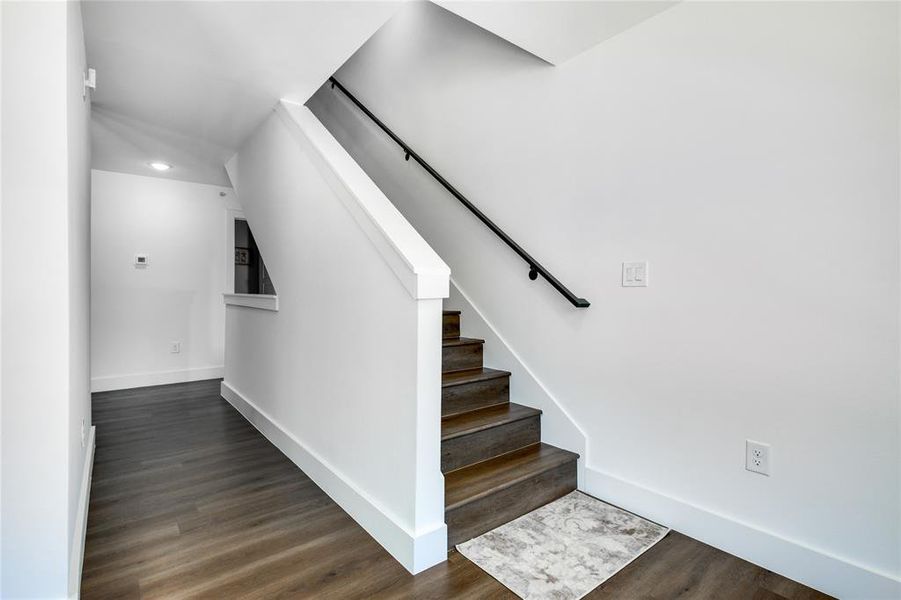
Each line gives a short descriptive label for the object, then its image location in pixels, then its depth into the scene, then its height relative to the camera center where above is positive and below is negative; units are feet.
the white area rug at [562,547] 5.37 -3.31
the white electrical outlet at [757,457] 5.75 -2.01
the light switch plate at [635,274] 6.89 +0.34
